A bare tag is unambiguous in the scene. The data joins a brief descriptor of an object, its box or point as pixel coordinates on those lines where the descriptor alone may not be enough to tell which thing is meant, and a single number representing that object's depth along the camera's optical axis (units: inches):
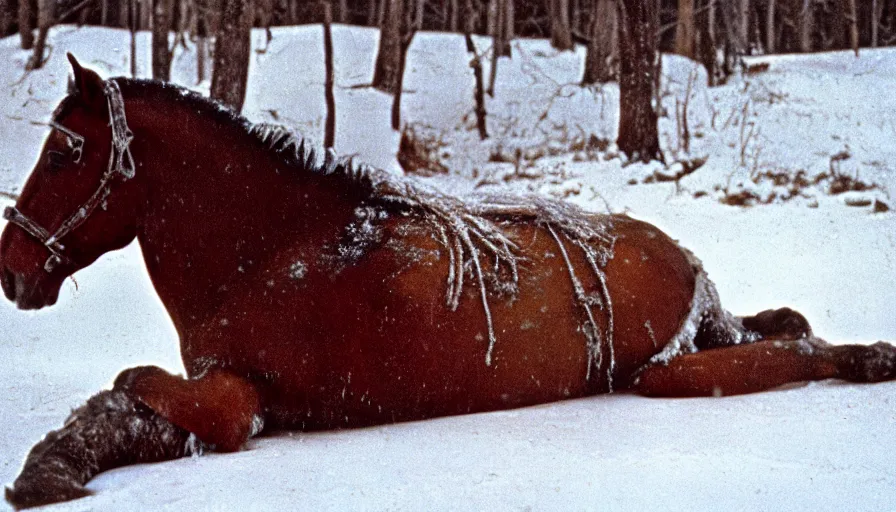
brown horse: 143.6
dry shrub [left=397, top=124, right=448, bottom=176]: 613.9
